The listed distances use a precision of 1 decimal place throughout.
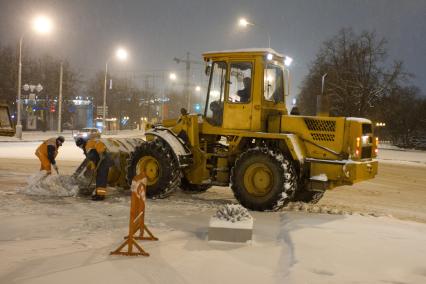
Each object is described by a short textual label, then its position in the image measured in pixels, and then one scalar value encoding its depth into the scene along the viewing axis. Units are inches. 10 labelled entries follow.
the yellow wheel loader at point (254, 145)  407.5
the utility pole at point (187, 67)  2423.0
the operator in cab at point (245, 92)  438.5
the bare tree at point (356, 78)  2023.9
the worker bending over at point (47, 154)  491.8
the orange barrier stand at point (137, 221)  265.1
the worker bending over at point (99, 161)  445.4
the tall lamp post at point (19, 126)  1534.2
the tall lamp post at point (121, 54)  1590.8
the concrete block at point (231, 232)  292.8
